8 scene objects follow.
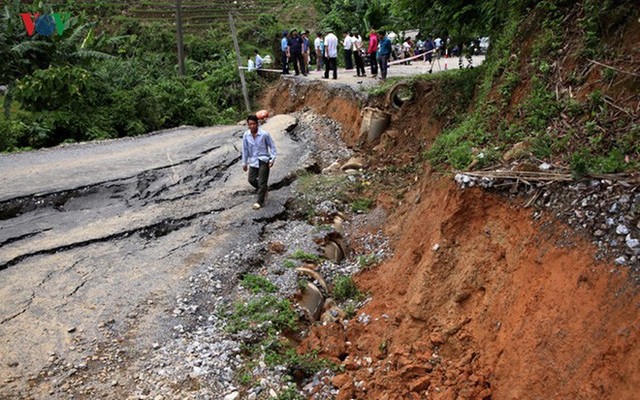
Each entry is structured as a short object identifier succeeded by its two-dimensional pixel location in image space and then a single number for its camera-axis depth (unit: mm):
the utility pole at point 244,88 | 20514
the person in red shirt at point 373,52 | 16062
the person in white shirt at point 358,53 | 17047
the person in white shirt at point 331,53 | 16694
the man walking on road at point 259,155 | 8984
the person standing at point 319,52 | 20550
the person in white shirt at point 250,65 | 22631
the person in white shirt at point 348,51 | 18266
